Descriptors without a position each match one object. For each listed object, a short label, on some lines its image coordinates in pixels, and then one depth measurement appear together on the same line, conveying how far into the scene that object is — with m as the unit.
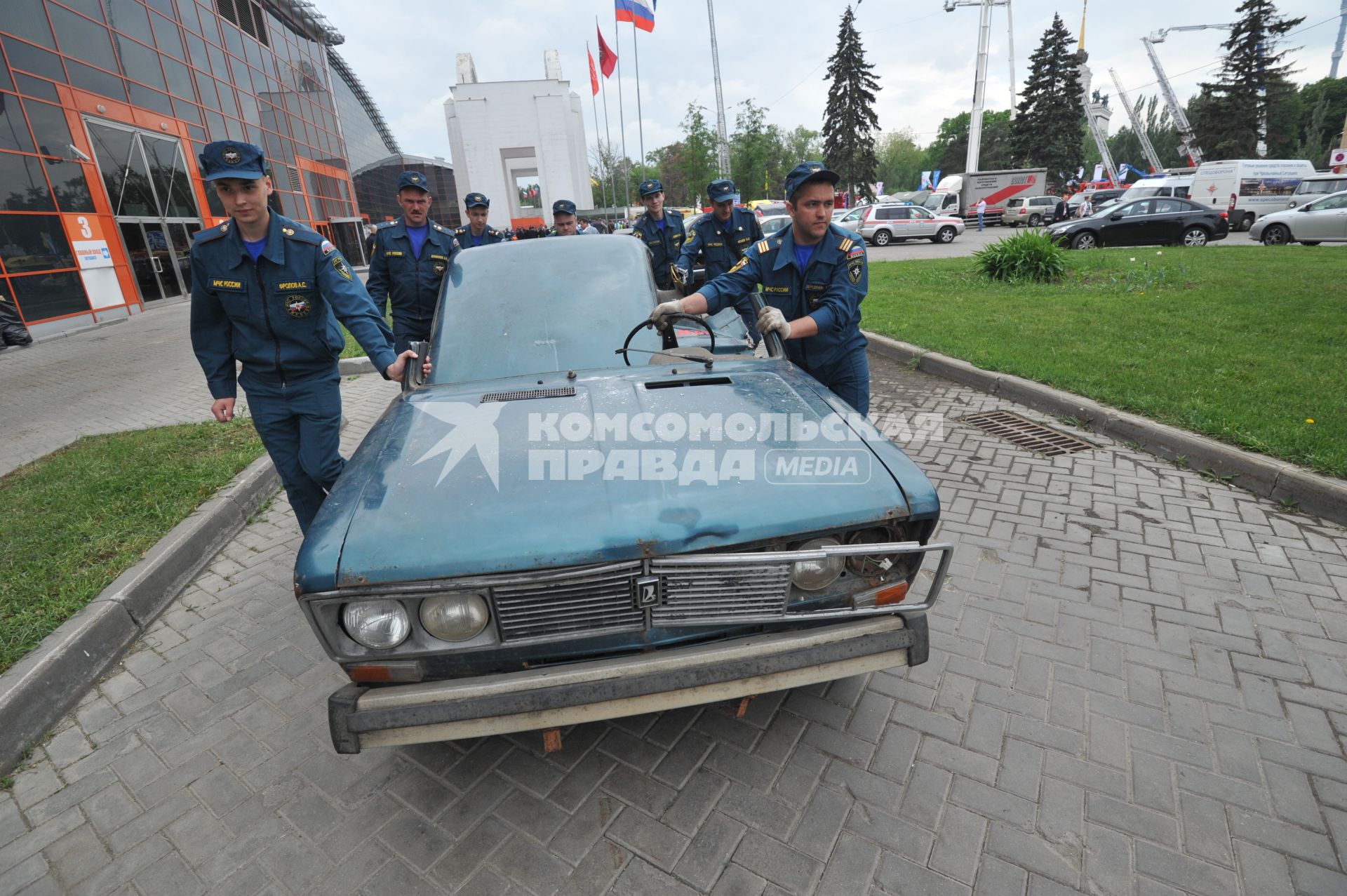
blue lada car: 1.78
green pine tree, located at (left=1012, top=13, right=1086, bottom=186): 45.41
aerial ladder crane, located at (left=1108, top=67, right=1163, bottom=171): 50.47
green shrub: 11.16
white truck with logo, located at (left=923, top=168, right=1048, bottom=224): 31.91
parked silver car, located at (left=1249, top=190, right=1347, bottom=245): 16.11
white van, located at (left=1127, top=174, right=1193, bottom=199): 24.42
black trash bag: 11.05
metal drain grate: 4.82
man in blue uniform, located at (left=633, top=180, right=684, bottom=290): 7.33
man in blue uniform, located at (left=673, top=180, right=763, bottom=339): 6.32
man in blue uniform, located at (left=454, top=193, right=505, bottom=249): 7.07
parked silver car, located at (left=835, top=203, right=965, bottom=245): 25.03
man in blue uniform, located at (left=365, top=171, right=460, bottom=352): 5.32
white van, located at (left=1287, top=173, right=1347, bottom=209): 20.06
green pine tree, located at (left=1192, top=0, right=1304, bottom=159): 40.16
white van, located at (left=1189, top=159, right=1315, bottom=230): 22.89
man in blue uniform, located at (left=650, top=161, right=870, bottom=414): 3.27
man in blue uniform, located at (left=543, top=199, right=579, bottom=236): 7.87
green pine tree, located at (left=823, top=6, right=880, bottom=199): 43.72
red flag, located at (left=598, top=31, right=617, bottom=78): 30.69
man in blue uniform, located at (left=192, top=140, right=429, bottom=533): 3.05
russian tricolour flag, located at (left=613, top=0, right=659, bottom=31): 25.84
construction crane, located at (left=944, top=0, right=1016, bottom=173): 29.75
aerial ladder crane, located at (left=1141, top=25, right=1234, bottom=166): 45.28
